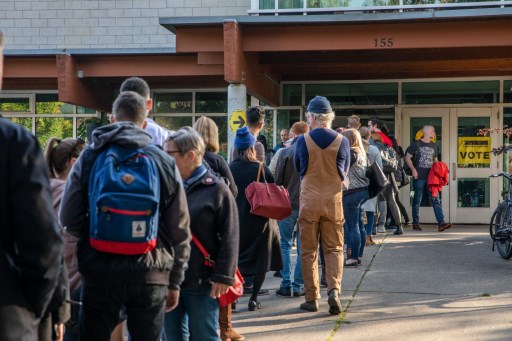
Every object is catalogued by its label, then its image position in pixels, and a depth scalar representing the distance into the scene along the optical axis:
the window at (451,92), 17.00
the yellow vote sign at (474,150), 16.86
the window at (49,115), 19.23
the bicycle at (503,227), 10.98
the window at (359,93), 17.44
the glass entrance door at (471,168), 16.84
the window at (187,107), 18.44
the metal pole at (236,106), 14.11
